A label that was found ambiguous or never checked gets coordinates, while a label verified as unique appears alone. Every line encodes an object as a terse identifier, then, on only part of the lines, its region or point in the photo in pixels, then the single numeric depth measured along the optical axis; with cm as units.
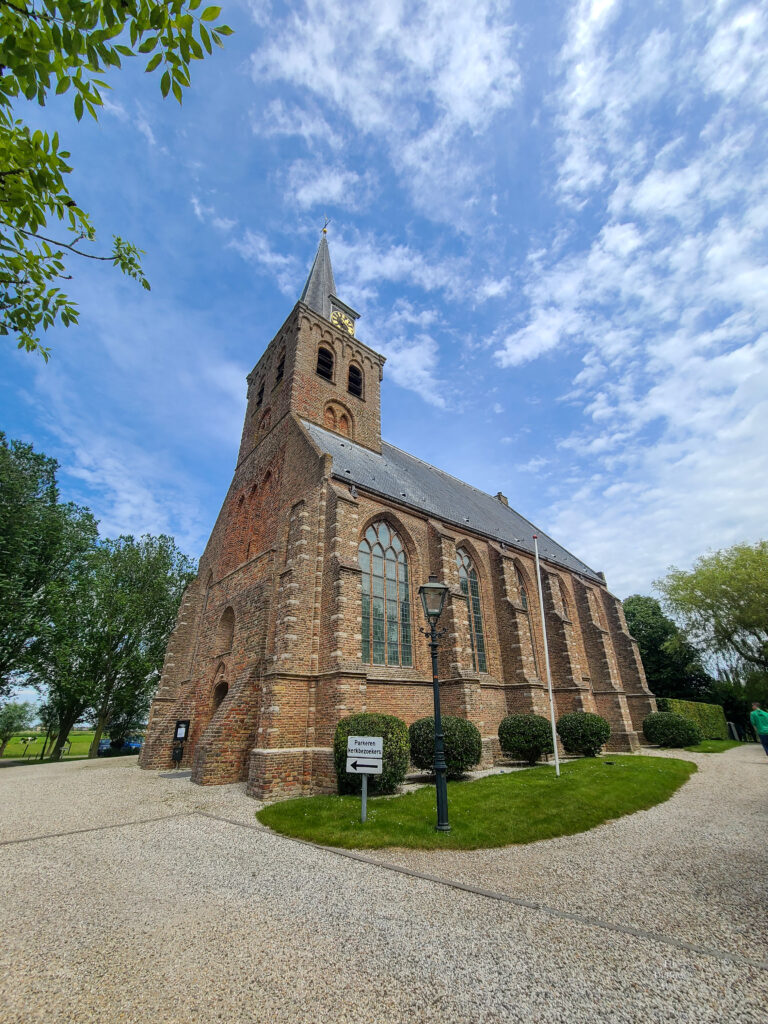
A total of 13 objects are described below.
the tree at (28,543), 1998
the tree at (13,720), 4372
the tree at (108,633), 2294
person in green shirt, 1246
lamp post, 732
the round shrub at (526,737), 1448
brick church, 1200
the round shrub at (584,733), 1622
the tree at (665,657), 3180
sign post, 802
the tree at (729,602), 2605
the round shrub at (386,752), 1033
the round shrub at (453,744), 1148
